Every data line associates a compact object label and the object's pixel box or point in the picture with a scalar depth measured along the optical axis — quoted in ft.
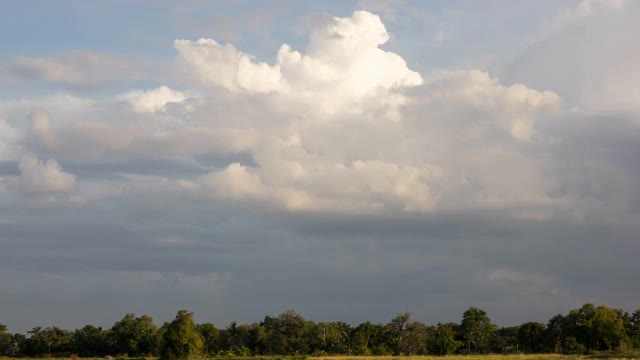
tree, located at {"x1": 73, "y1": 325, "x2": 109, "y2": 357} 522.88
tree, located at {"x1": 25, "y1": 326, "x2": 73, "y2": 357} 550.36
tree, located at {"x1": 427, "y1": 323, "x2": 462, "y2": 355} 465.06
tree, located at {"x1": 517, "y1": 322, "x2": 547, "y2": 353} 535.19
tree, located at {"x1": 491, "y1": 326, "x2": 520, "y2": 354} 506.89
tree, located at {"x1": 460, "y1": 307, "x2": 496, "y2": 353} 516.73
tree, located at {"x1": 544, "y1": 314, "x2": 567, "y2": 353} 488.44
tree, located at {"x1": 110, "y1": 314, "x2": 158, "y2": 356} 482.28
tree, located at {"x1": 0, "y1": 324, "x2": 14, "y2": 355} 550.61
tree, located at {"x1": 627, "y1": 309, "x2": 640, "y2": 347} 514.68
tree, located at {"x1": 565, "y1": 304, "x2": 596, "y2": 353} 453.99
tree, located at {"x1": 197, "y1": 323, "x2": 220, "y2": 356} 526.16
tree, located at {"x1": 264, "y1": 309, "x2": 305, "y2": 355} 467.52
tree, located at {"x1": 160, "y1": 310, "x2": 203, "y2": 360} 328.49
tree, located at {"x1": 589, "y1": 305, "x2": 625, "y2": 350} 441.27
